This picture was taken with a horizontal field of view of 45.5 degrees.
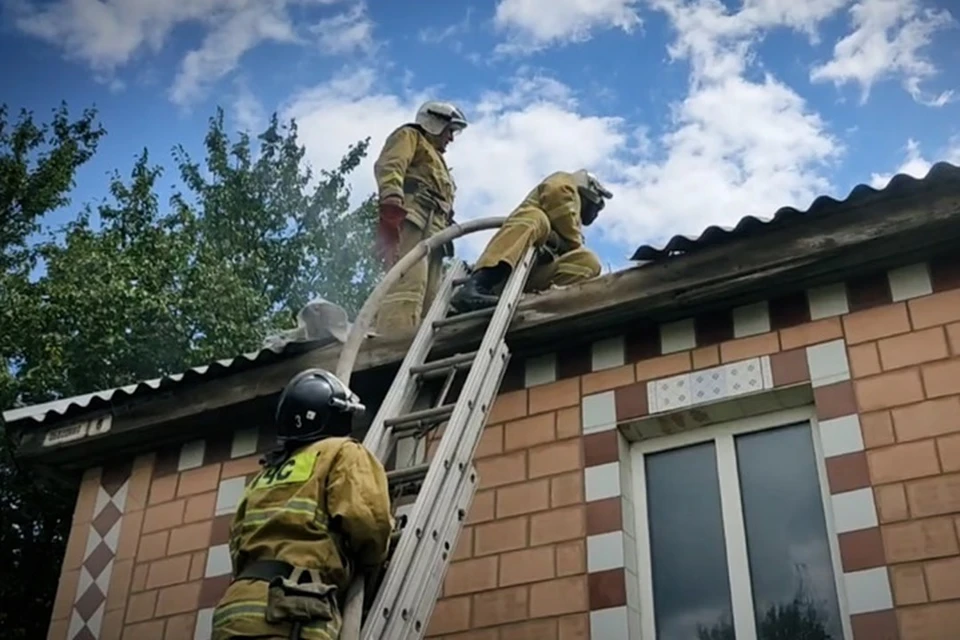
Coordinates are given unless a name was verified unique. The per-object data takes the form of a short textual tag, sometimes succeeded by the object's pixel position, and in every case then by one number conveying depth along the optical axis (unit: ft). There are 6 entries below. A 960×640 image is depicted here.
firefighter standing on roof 22.12
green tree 43.14
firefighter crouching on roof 18.79
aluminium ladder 11.62
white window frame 15.43
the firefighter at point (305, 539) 10.81
